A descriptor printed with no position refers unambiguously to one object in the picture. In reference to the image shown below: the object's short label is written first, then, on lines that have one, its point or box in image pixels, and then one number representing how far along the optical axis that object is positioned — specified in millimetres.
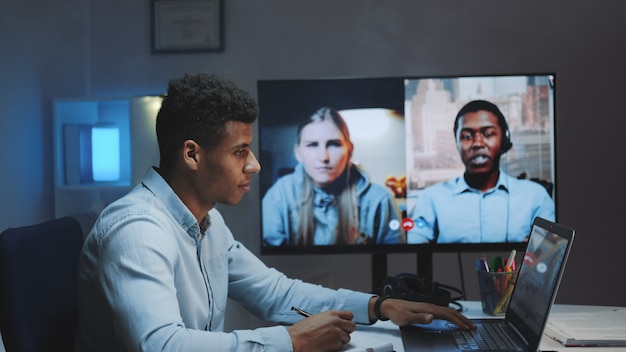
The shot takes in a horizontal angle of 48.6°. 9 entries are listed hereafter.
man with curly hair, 1179
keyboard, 1415
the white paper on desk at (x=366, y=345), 1314
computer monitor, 2486
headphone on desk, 1802
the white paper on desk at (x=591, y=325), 1457
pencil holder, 1789
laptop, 1351
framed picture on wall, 3258
